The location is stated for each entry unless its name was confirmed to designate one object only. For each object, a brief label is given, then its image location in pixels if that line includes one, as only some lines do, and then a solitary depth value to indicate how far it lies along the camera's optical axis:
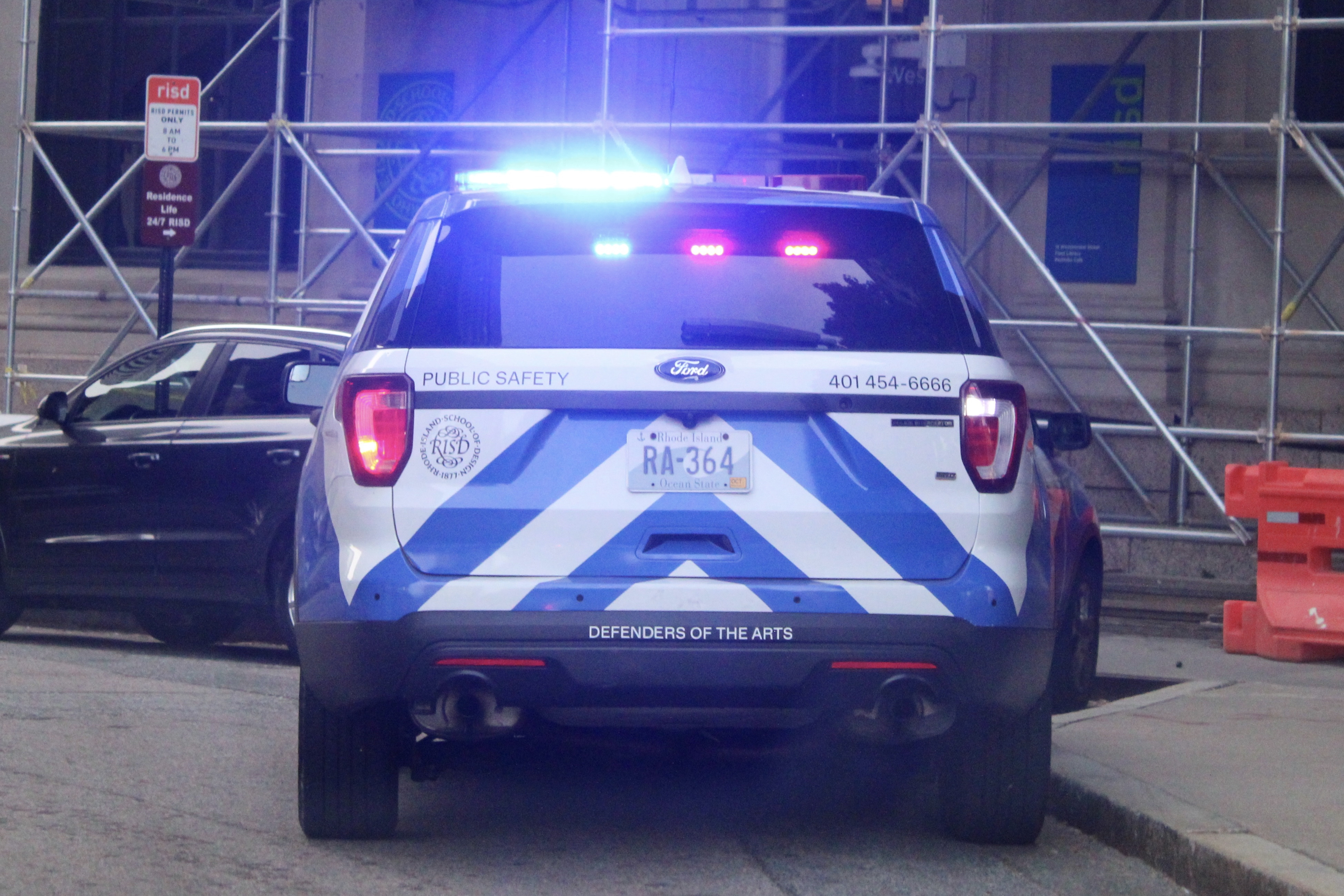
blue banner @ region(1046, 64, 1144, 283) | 27.03
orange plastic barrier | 18.11
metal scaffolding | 21.45
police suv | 8.81
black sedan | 17.09
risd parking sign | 21.78
